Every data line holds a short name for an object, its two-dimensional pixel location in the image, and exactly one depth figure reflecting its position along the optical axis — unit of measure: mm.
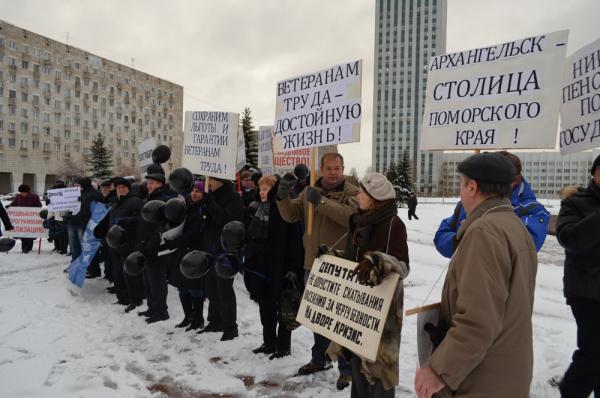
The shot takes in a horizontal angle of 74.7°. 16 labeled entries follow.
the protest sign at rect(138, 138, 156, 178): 7788
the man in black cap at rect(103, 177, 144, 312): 6098
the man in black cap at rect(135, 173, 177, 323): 5586
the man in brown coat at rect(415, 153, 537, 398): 1694
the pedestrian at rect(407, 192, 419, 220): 23859
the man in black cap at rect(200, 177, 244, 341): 4848
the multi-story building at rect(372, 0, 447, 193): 129500
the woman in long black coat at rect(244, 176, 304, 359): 4273
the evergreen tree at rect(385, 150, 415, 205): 45281
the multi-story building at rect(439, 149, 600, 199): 115438
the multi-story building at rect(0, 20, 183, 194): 56781
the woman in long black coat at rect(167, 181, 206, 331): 5070
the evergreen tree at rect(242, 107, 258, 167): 25266
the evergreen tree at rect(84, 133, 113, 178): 48562
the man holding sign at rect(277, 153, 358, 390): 3578
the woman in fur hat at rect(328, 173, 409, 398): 2336
